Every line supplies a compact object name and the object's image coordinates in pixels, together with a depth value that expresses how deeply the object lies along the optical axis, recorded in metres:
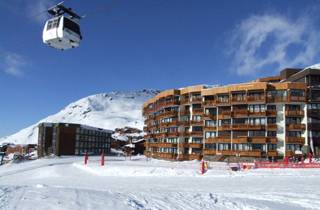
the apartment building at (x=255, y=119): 45.64
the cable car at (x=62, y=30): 23.51
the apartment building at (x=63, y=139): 75.46
